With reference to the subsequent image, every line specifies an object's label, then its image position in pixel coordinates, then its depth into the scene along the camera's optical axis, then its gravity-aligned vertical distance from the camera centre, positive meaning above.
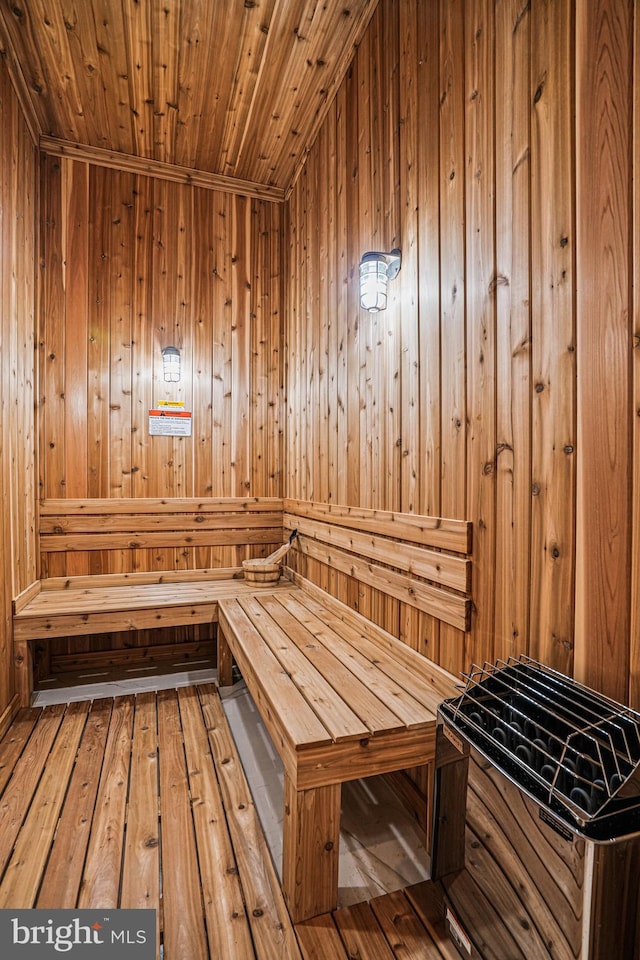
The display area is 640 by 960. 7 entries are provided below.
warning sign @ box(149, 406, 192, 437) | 3.33 +0.38
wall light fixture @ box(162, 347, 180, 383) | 3.30 +0.80
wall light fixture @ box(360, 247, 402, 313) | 1.99 +0.87
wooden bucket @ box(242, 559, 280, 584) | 3.23 -0.68
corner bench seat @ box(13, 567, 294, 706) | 2.61 -0.79
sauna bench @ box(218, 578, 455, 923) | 1.33 -0.78
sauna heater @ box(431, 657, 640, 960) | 0.78 -0.66
